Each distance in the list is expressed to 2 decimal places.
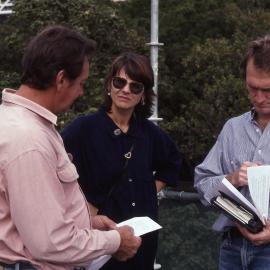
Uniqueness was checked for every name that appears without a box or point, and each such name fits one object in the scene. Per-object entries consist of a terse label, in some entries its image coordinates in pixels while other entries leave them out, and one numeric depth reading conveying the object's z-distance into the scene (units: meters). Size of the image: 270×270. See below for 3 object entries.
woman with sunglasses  3.29
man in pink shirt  2.08
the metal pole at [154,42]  4.83
